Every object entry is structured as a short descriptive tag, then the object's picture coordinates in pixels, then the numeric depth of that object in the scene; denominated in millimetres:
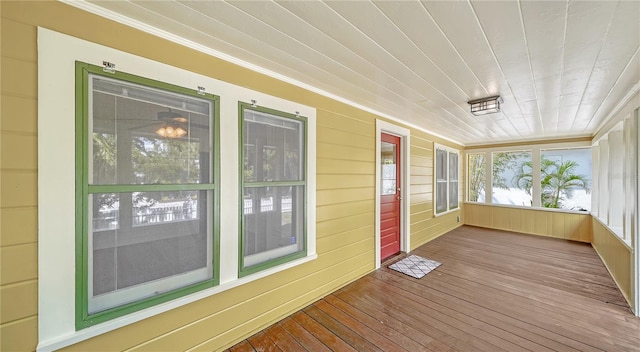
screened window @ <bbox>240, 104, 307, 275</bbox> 1975
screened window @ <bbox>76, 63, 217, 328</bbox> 1297
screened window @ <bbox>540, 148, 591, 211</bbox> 5055
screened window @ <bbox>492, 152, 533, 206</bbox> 5754
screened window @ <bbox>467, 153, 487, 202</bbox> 6395
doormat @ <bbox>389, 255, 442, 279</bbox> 3248
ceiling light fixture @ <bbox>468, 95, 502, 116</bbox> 2600
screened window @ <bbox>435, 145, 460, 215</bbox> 5082
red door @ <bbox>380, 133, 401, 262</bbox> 3662
